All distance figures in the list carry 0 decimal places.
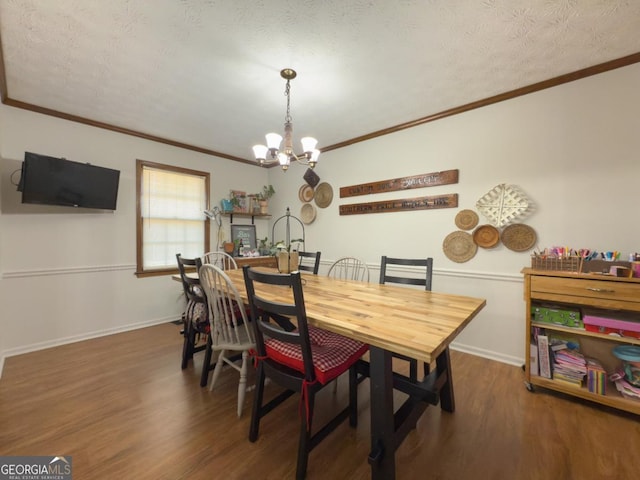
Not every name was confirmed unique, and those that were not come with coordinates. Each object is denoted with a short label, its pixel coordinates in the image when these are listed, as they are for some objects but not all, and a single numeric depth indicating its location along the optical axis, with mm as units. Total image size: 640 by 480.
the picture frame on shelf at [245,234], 4254
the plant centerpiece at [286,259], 2143
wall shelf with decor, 4156
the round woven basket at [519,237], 2272
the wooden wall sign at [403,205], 2711
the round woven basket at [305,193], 4043
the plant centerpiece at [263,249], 4273
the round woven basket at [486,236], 2438
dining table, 1018
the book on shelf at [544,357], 1929
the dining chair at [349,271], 3020
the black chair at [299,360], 1204
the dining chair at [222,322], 1674
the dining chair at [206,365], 1941
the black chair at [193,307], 1984
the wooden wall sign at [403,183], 2715
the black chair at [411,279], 1915
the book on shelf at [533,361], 1966
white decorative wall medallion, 2303
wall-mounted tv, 2408
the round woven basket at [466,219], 2551
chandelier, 2012
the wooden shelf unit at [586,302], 1642
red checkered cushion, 1290
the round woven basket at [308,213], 4016
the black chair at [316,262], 2651
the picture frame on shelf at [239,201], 4091
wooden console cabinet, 3822
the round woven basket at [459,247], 2592
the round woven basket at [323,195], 3795
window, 3344
